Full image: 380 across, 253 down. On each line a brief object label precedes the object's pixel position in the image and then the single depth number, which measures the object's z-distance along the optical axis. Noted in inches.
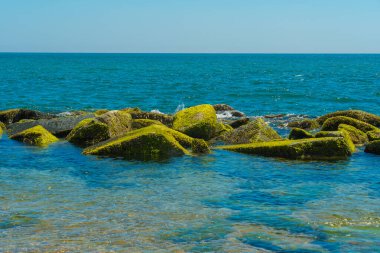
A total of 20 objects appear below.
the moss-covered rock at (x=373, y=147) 671.8
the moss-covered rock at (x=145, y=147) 633.0
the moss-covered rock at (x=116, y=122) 747.2
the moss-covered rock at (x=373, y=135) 760.3
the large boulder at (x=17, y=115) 932.6
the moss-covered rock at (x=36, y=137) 735.7
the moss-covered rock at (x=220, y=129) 776.9
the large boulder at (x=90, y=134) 729.7
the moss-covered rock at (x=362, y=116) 895.7
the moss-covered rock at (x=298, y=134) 709.9
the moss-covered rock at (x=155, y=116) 880.9
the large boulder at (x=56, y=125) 794.2
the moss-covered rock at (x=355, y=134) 749.3
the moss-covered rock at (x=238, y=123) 878.4
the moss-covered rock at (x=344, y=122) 807.1
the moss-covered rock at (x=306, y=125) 911.1
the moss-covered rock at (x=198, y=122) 752.3
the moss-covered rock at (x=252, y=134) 714.2
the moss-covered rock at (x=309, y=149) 633.6
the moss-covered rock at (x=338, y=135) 673.6
